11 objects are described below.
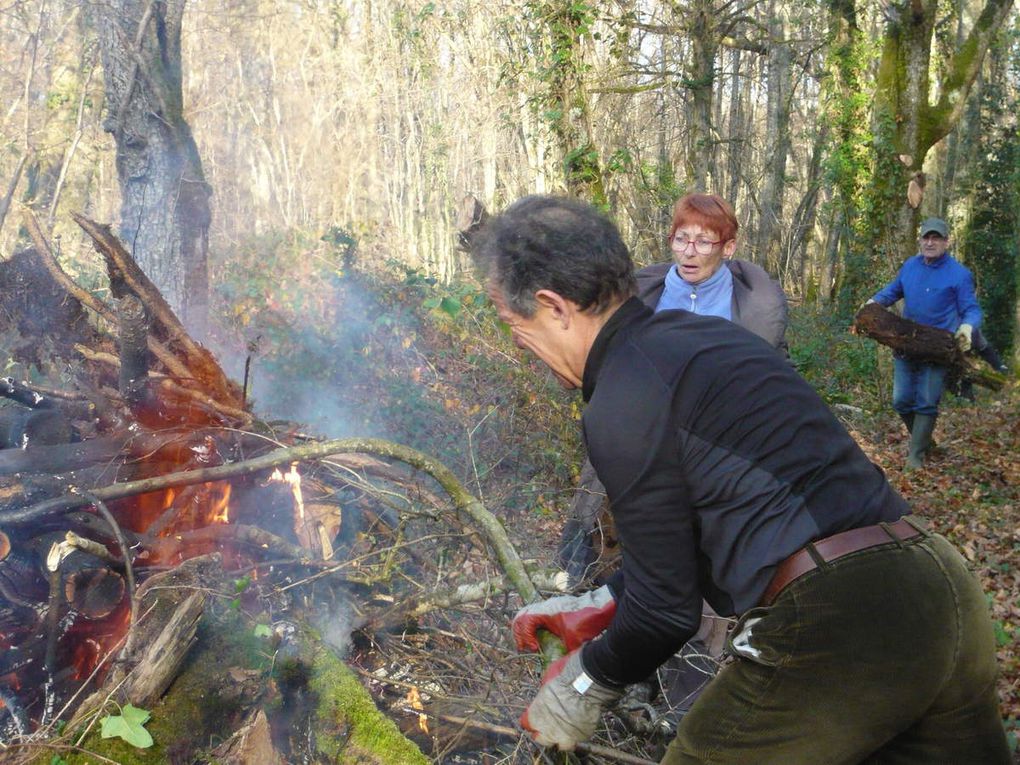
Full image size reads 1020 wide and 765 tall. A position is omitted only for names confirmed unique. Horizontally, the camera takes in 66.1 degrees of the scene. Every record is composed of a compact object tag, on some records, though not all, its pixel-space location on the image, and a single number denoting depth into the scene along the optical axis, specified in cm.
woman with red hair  381
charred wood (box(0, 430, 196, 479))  361
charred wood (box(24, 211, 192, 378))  404
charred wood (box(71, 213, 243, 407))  374
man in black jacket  163
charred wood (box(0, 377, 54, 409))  400
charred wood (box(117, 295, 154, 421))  386
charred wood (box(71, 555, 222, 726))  247
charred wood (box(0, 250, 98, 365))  432
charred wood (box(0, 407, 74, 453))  408
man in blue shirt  668
